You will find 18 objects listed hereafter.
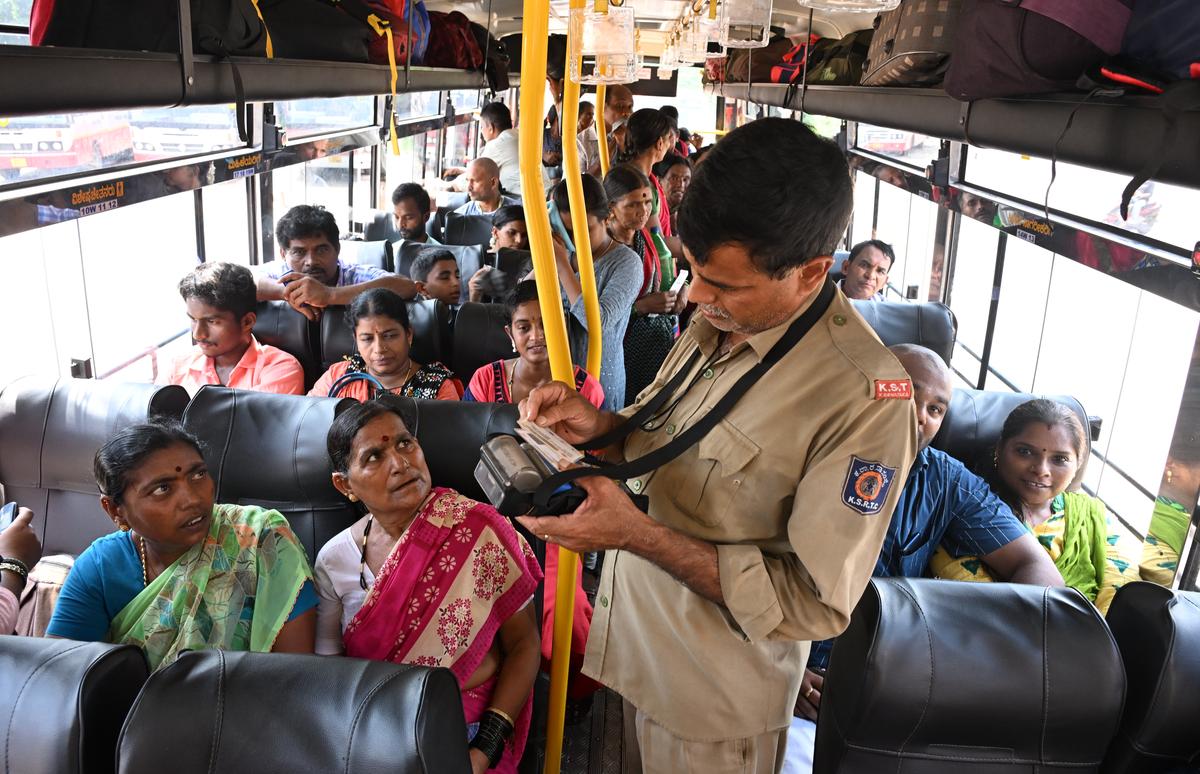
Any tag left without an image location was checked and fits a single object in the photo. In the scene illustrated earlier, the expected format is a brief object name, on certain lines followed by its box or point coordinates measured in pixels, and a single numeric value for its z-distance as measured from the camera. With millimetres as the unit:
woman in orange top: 3430
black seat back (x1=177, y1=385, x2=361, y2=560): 2750
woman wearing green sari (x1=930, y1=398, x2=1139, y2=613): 2852
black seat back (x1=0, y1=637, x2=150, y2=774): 1379
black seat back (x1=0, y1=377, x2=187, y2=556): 2973
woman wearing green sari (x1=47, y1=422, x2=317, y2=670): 2115
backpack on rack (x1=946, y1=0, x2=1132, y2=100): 1574
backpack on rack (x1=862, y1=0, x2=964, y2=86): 2238
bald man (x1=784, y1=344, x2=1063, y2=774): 2594
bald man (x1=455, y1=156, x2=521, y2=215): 6445
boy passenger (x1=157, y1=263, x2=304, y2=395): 3566
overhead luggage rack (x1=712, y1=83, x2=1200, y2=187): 1376
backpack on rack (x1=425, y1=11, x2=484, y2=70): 4854
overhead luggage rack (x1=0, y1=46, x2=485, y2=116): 1508
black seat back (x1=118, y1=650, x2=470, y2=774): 1342
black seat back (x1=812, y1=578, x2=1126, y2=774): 1598
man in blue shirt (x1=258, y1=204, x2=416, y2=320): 4141
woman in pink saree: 2162
